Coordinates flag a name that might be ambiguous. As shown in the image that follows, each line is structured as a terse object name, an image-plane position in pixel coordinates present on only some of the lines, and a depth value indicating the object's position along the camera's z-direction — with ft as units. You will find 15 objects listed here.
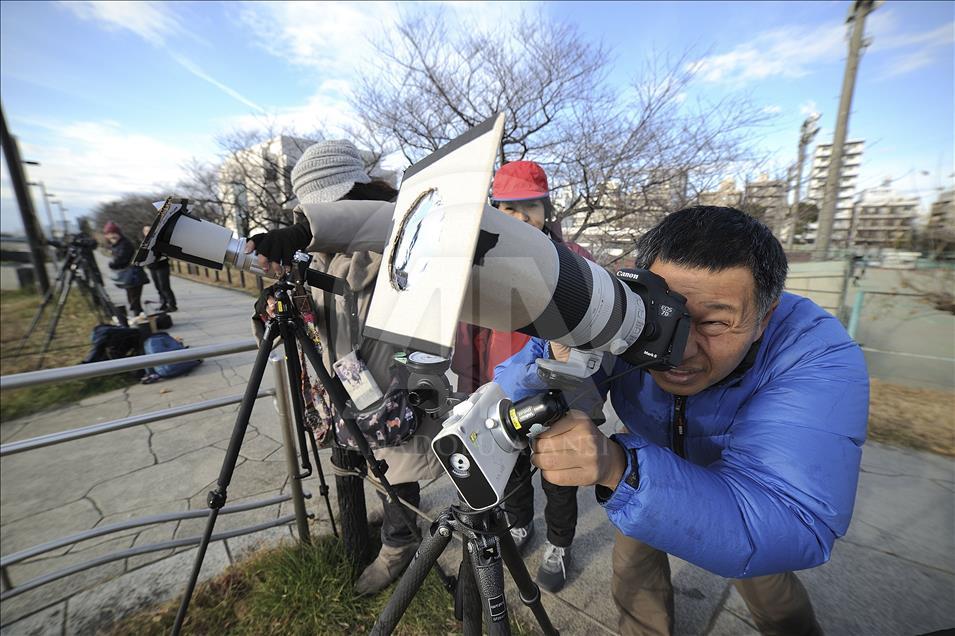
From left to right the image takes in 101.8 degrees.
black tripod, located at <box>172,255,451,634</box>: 4.61
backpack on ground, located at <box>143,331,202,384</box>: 14.80
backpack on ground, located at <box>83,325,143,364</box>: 14.79
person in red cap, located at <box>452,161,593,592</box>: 6.51
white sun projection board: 1.87
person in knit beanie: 5.37
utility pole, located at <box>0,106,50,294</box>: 24.40
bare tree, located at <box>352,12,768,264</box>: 20.72
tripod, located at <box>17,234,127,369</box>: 18.97
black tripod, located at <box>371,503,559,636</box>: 3.24
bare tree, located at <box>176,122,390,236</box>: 39.99
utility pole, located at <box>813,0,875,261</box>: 20.70
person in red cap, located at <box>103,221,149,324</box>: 23.62
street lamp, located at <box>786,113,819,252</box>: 19.33
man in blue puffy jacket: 2.58
